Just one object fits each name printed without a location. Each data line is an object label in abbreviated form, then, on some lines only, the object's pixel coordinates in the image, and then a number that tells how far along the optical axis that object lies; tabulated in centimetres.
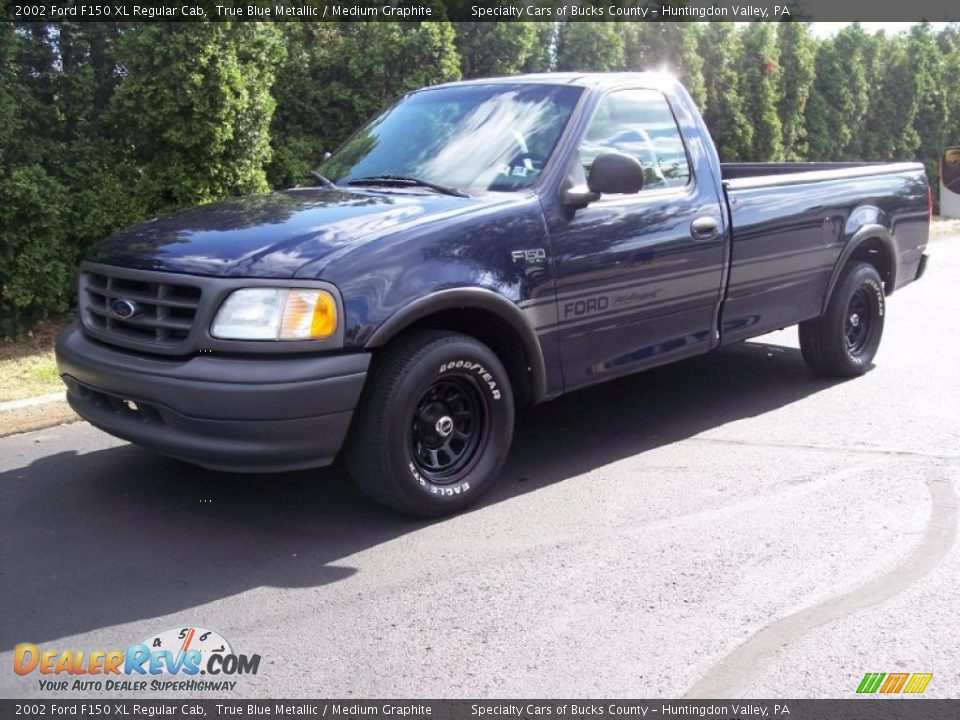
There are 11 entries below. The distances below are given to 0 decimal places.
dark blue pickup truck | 420
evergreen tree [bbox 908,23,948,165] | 2089
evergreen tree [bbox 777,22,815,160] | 1777
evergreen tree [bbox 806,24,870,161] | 1862
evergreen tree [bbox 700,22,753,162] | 1633
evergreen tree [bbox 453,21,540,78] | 1225
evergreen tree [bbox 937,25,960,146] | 2200
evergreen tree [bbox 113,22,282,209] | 824
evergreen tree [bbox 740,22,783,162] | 1672
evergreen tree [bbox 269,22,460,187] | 1045
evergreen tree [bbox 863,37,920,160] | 2033
